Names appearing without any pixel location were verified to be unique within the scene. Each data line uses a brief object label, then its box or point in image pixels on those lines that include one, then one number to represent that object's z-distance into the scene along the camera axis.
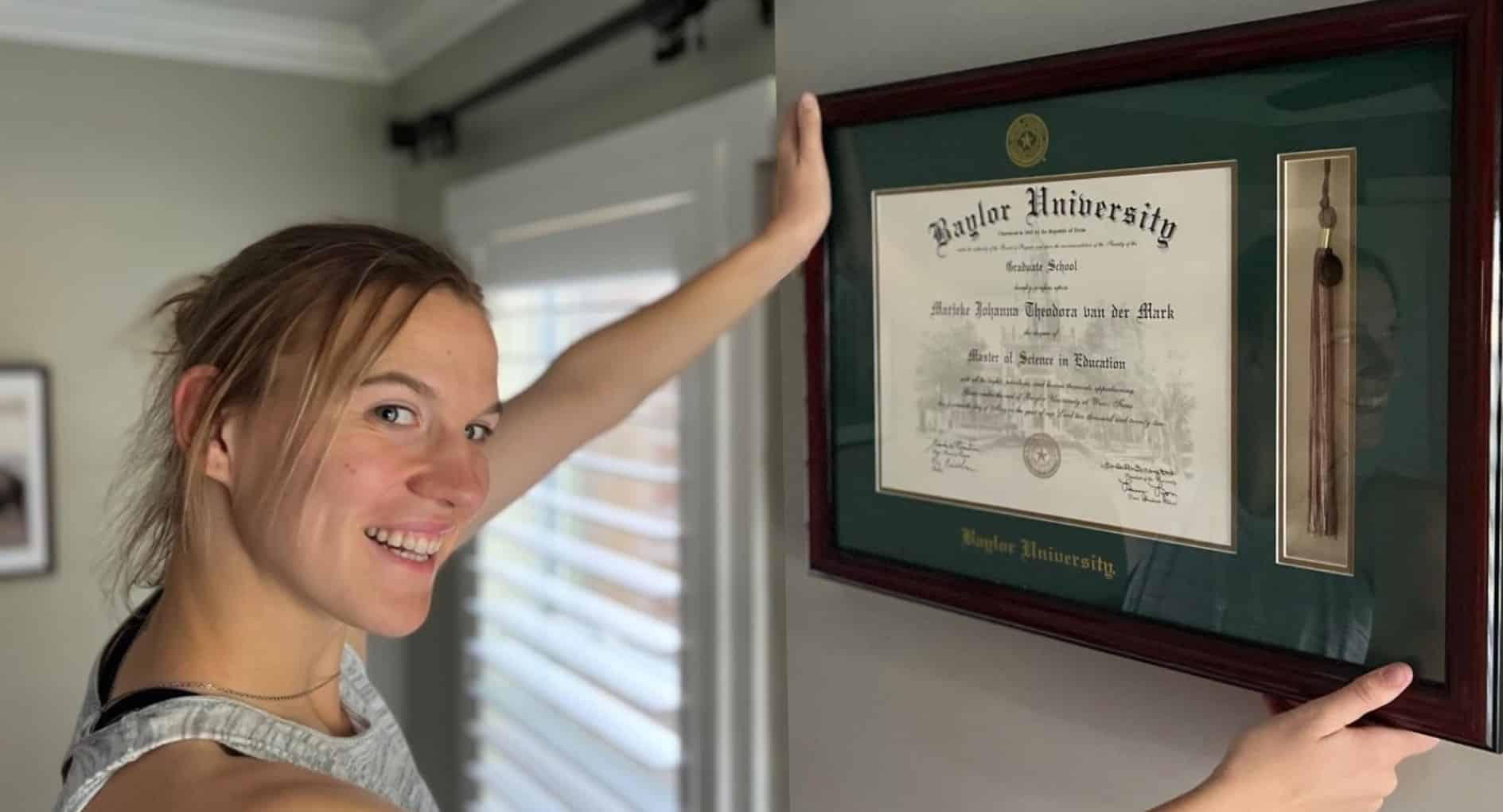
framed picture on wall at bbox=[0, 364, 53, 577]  2.28
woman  0.77
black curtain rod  1.58
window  1.55
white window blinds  1.74
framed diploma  0.49
